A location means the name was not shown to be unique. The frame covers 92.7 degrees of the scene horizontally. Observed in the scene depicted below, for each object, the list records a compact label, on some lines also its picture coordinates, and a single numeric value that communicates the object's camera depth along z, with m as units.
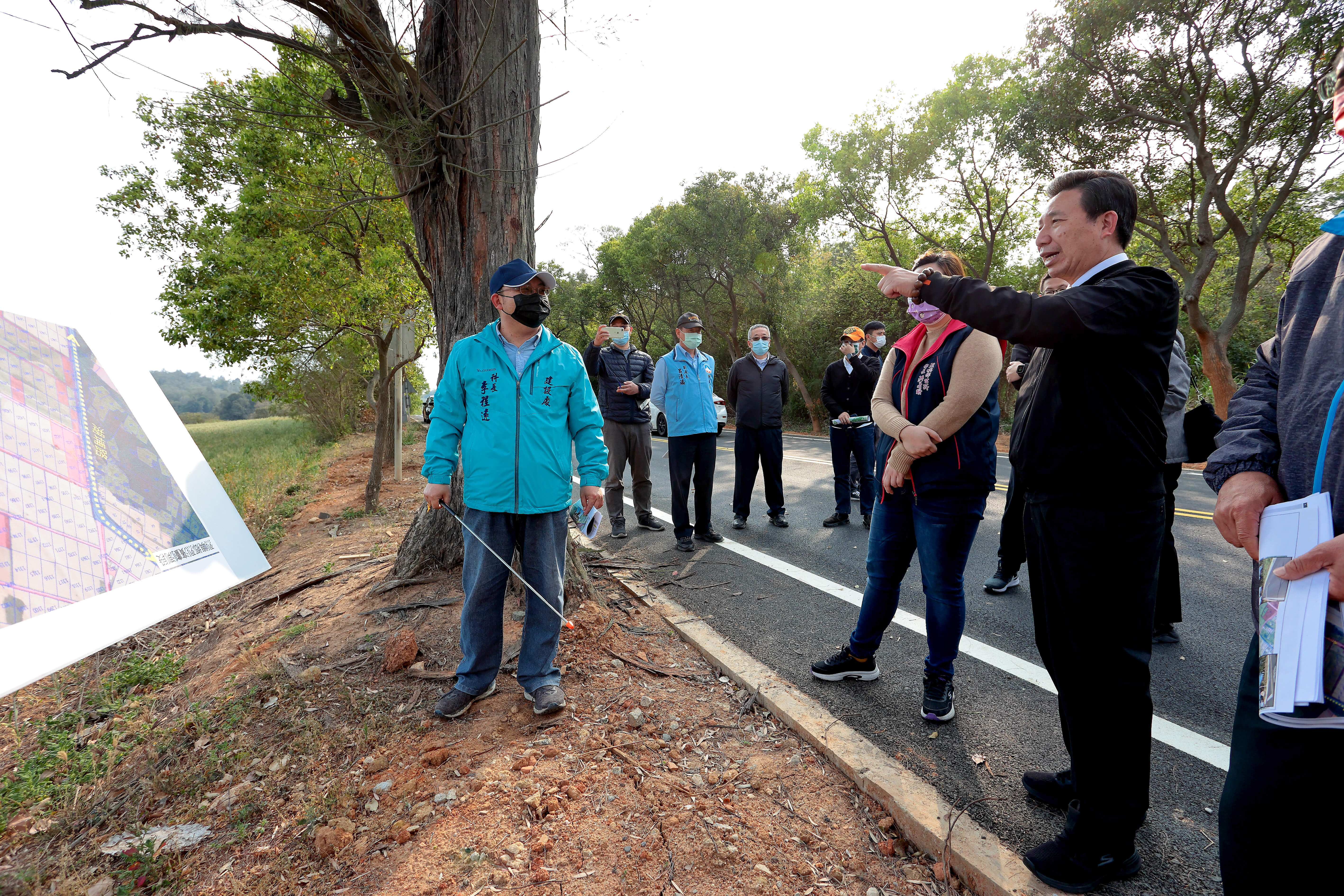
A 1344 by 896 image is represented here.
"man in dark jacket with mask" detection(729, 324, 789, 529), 6.72
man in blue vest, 6.30
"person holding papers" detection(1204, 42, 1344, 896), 1.18
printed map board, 1.83
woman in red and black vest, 2.75
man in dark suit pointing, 1.86
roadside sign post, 8.73
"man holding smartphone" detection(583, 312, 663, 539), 6.91
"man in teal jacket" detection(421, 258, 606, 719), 3.02
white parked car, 17.44
